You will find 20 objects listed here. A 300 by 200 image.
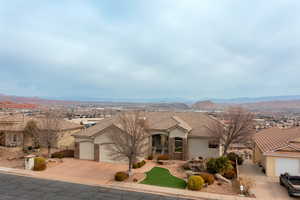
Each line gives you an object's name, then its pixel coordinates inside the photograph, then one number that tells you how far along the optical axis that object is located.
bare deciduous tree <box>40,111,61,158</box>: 28.23
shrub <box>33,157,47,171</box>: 22.70
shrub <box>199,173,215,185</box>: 19.03
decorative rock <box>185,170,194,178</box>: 20.62
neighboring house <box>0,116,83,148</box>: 33.69
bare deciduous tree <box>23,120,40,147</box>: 32.49
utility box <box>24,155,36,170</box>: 23.03
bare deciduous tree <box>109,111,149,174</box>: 21.28
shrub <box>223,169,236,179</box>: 20.53
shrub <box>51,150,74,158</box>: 28.02
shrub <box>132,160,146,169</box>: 23.58
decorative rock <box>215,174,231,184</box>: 19.49
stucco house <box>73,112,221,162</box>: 26.67
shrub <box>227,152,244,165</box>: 25.80
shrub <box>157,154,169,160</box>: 26.50
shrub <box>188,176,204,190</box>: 17.77
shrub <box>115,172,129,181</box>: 19.67
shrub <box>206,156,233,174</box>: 21.05
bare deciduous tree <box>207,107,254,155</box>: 24.86
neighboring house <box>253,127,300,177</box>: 20.33
